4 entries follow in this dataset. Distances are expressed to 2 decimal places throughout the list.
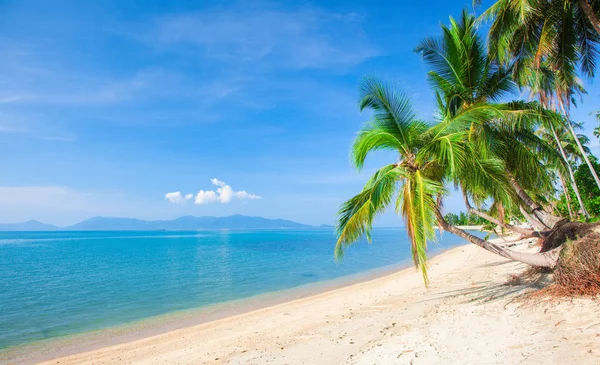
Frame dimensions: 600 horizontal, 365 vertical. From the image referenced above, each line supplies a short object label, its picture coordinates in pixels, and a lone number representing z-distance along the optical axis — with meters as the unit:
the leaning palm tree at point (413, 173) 6.52
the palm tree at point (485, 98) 8.70
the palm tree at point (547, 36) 8.44
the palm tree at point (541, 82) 9.39
